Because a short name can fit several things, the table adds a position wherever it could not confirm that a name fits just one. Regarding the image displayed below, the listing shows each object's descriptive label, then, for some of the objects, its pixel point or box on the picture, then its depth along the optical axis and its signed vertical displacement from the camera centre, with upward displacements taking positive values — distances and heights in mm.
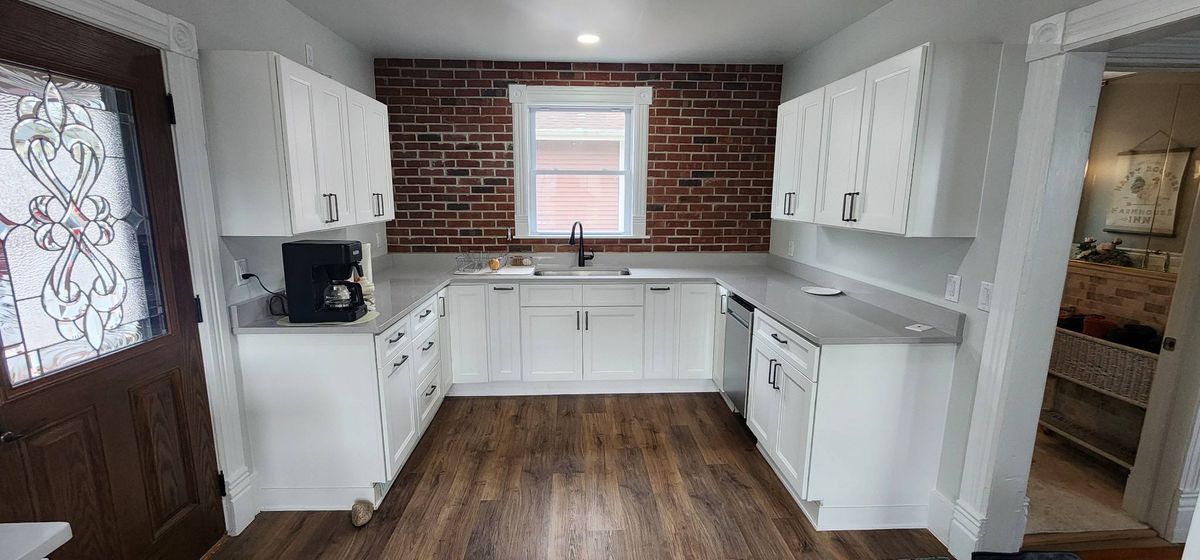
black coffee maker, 2123 -351
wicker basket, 2463 -822
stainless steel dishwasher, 2889 -892
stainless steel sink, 3654 -487
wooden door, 1357 -337
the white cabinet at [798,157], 2621 +317
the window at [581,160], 3686 +384
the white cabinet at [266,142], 1927 +258
